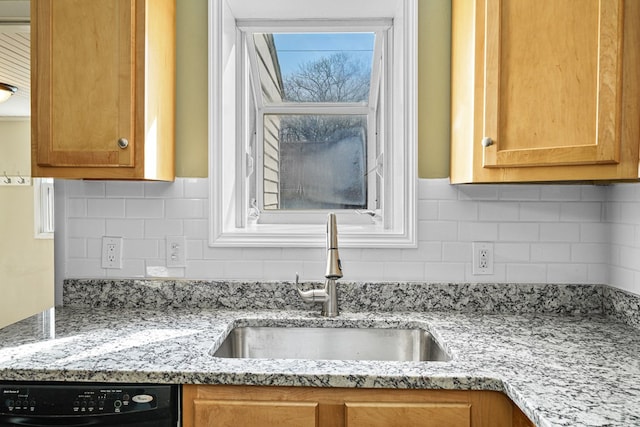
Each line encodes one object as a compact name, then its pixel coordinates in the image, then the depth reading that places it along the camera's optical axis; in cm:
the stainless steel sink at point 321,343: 202
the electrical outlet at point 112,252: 222
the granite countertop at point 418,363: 127
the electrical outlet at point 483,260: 218
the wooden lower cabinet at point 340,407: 142
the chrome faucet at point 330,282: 201
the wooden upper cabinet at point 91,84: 187
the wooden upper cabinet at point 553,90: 156
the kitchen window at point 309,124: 221
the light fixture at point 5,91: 207
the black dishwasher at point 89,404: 145
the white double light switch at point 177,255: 222
